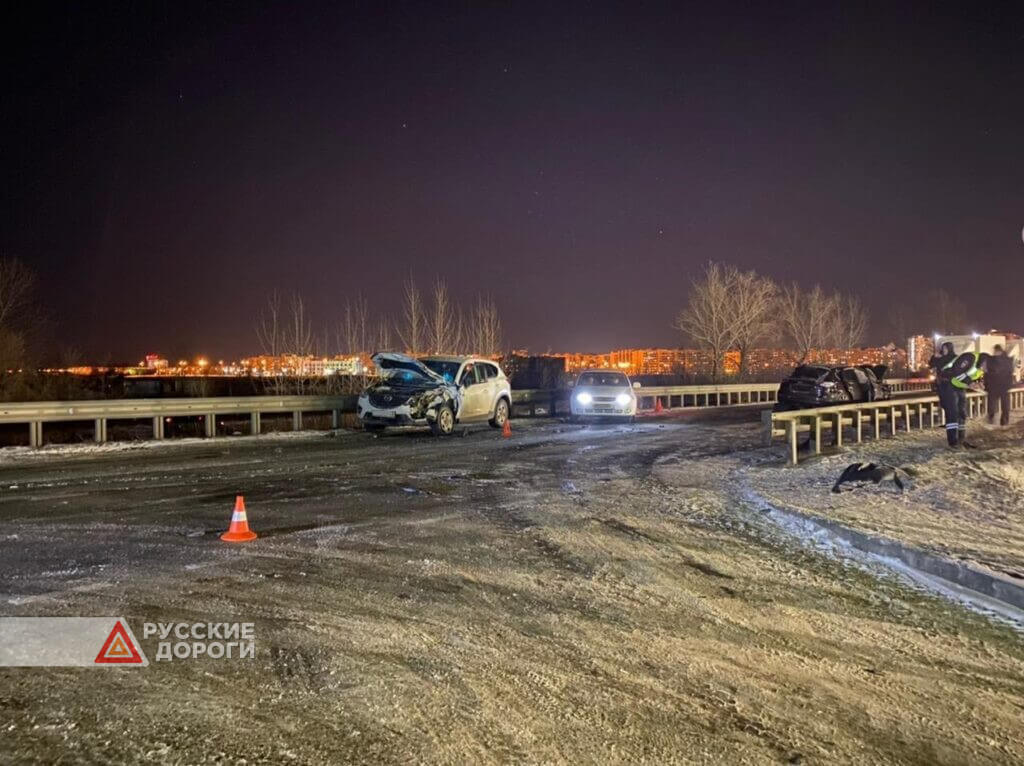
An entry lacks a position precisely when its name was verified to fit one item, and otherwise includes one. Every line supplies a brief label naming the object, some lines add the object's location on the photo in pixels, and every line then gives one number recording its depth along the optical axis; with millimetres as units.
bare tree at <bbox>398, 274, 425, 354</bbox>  36719
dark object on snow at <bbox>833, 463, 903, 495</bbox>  10312
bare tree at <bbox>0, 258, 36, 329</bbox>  35844
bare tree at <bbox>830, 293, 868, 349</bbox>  68562
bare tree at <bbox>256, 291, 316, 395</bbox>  30892
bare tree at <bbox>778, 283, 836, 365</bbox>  65000
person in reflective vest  14250
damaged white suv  17859
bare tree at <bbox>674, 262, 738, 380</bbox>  56125
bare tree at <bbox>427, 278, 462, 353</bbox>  38094
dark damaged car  21938
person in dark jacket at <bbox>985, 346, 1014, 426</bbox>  18734
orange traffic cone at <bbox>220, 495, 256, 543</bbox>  7352
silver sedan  23188
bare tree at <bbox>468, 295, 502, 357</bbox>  40594
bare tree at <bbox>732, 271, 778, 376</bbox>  56250
